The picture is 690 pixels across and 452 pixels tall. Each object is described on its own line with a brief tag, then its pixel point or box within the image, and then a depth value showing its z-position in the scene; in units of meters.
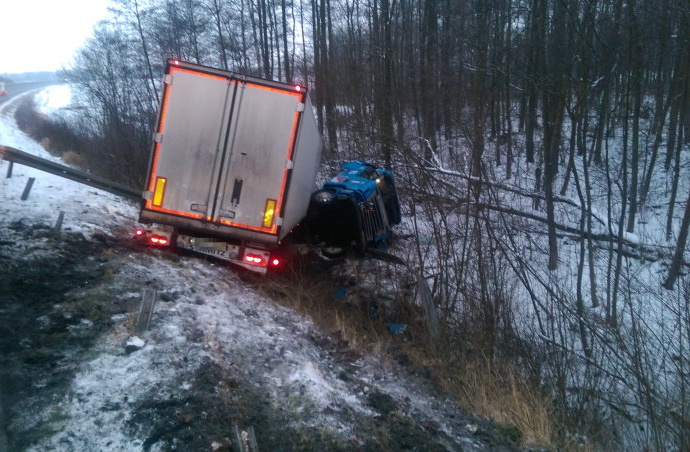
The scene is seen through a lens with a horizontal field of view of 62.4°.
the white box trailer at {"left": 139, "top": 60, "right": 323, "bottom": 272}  8.34
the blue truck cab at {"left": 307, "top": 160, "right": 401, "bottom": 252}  10.70
